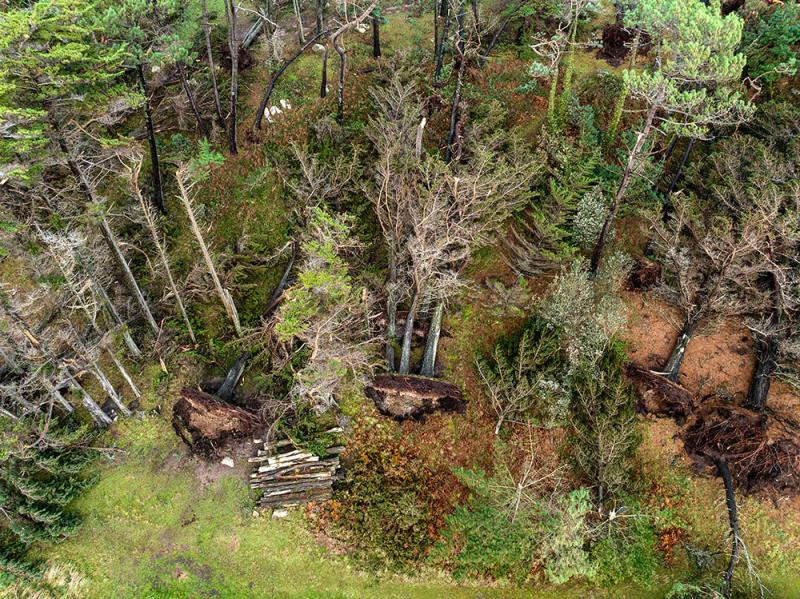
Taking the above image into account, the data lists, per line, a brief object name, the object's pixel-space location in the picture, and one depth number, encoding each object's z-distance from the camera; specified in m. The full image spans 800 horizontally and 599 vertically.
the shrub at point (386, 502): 18.56
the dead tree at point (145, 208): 17.08
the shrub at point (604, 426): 18.45
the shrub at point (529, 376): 19.80
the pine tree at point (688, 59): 15.57
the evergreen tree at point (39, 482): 18.19
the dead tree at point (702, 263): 18.42
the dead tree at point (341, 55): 20.84
